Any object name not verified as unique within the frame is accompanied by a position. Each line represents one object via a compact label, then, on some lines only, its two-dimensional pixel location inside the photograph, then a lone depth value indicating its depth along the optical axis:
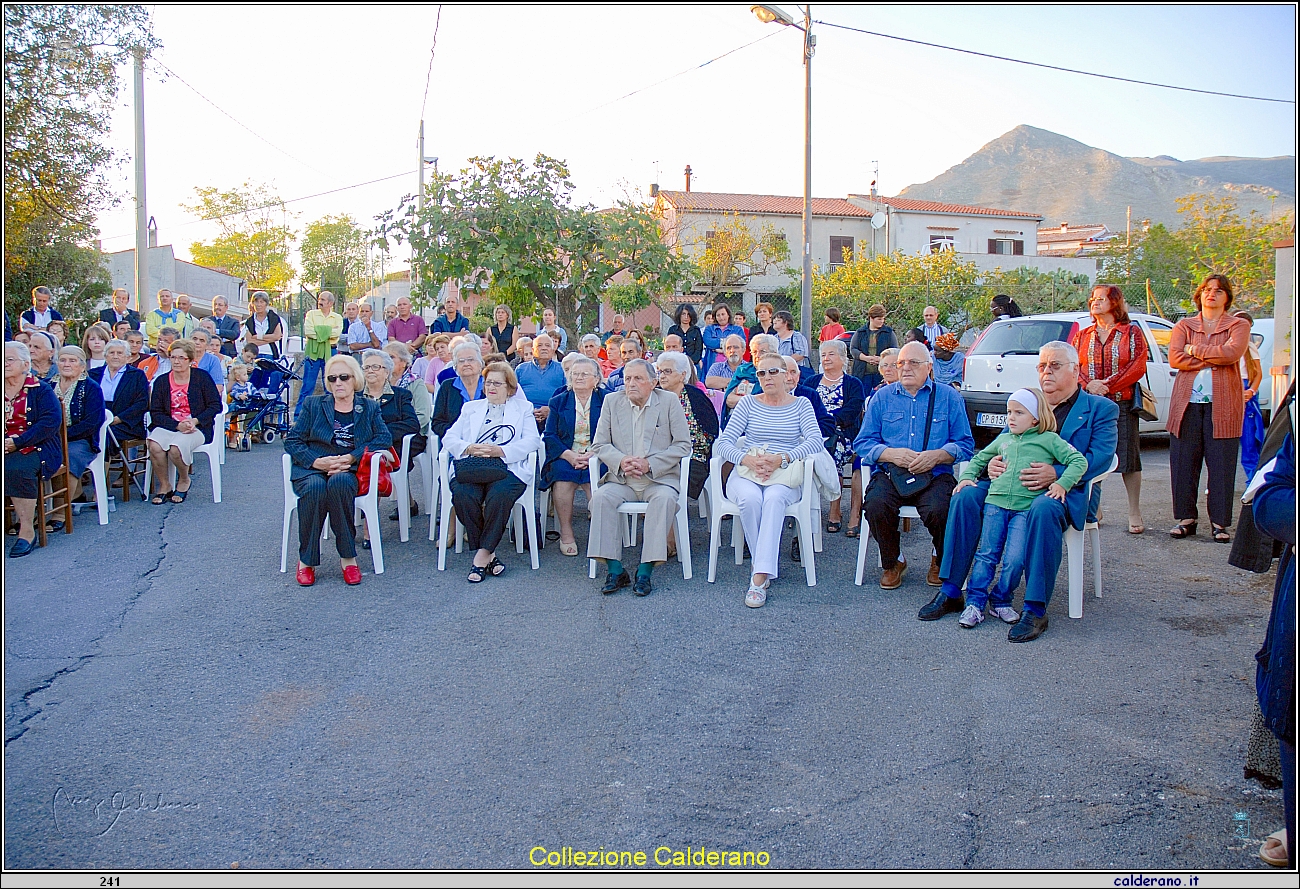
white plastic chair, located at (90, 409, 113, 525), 7.56
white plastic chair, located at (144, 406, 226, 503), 8.49
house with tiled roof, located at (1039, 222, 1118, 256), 66.31
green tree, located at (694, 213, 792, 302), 31.98
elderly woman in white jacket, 6.23
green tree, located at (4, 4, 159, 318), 9.92
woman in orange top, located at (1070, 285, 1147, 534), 6.56
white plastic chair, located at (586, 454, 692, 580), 6.02
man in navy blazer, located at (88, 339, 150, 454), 8.27
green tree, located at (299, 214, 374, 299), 60.78
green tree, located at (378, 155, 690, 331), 13.29
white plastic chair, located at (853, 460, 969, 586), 5.82
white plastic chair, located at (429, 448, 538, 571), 6.32
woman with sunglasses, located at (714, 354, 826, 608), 5.77
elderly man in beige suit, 5.87
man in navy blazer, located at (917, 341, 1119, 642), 4.83
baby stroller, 12.12
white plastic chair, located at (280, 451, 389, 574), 6.17
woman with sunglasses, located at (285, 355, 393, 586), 6.00
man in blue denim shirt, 5.71
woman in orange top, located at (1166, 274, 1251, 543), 6.71
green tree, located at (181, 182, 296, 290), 61.94
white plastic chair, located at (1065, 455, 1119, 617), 5.12
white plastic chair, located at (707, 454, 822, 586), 5.91
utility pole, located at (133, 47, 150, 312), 15.59
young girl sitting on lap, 4.98
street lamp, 15.49
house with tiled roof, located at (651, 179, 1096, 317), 40.20
